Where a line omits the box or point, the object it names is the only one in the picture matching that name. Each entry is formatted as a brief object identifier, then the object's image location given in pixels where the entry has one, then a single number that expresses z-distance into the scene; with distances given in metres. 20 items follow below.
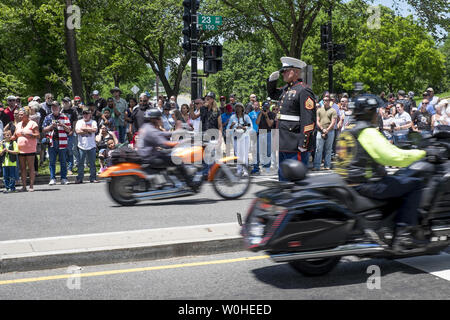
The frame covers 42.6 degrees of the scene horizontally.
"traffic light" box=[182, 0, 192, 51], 14.23
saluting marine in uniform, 7.12
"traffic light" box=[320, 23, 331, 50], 20.55
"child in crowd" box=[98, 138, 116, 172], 13.89
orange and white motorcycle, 9.42
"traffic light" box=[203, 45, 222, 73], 14.24
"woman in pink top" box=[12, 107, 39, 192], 11.86
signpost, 14.14
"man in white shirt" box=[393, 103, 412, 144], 15.77
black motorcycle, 4.89
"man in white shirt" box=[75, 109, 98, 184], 13.05
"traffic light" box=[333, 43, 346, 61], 20.53
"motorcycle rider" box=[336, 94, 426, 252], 5.16
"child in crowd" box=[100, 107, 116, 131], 15.09
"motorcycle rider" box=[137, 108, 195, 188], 9.45
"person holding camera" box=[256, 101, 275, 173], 14.79
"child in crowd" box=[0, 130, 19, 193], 11.83
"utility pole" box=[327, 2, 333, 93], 20.80
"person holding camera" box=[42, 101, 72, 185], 12.90
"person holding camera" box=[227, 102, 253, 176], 14.02
